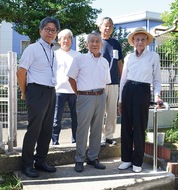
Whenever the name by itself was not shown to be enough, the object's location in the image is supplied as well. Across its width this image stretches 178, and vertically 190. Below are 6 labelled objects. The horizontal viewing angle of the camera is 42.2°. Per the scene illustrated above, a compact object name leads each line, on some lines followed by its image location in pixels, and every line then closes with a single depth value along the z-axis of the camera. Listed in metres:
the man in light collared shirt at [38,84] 2.78
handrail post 3.11
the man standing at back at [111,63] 3.43
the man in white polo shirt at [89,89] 2.97
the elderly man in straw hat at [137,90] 3.02
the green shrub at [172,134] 4.58
